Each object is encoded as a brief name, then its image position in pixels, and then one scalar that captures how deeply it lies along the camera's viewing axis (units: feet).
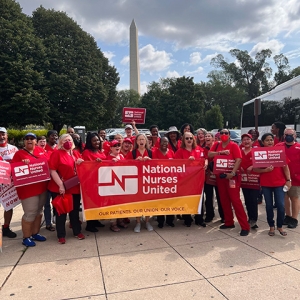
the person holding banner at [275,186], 15.94
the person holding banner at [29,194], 15.33
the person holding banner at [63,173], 15.46
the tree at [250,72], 204.85
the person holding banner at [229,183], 16.63
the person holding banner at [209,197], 19.11
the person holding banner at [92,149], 16.89
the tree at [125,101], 203.35
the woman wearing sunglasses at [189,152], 18.03
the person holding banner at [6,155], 17.21
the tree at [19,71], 75.95
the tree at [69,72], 88.38
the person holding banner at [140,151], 17.69
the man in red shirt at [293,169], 17.11
